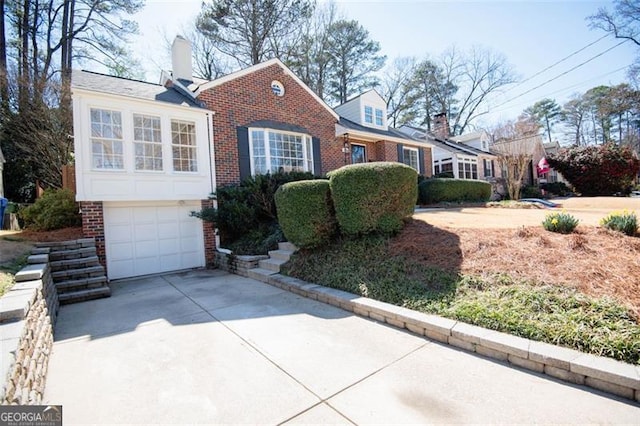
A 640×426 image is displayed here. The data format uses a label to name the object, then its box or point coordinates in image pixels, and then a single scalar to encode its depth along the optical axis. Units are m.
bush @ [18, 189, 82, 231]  8.01
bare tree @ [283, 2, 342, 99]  19.14
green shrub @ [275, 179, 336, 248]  5.98
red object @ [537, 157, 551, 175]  19.67
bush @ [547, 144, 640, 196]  16.81
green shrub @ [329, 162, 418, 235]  5.50
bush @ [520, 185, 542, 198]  20.19
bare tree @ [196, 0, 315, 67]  16.77
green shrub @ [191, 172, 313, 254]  7.91
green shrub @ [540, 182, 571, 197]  22.44
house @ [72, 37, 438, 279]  7.21
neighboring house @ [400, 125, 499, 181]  20.73
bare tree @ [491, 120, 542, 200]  16.04
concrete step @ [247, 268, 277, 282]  6.34
